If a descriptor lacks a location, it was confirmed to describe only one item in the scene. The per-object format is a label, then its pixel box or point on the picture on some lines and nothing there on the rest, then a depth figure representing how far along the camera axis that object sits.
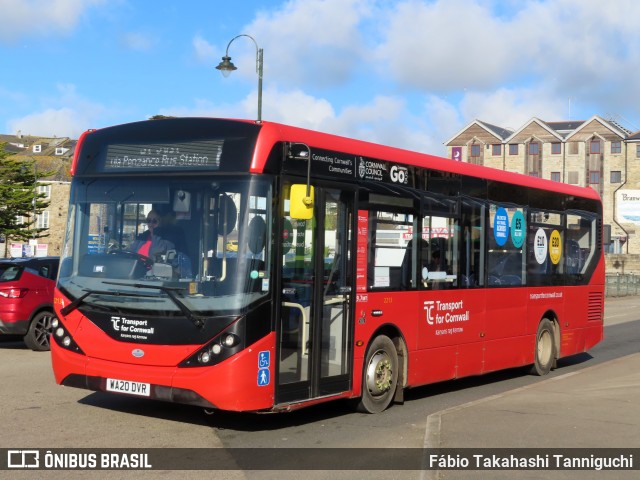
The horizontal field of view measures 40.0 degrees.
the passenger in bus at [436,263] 11.22
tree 66.12
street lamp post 22.84
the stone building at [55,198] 91.38
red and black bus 8.23
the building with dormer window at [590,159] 94.75
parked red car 15.38
